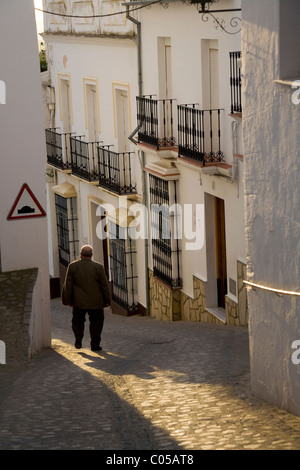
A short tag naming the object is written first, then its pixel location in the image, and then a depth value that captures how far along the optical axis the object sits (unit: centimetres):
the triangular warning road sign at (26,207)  1259
